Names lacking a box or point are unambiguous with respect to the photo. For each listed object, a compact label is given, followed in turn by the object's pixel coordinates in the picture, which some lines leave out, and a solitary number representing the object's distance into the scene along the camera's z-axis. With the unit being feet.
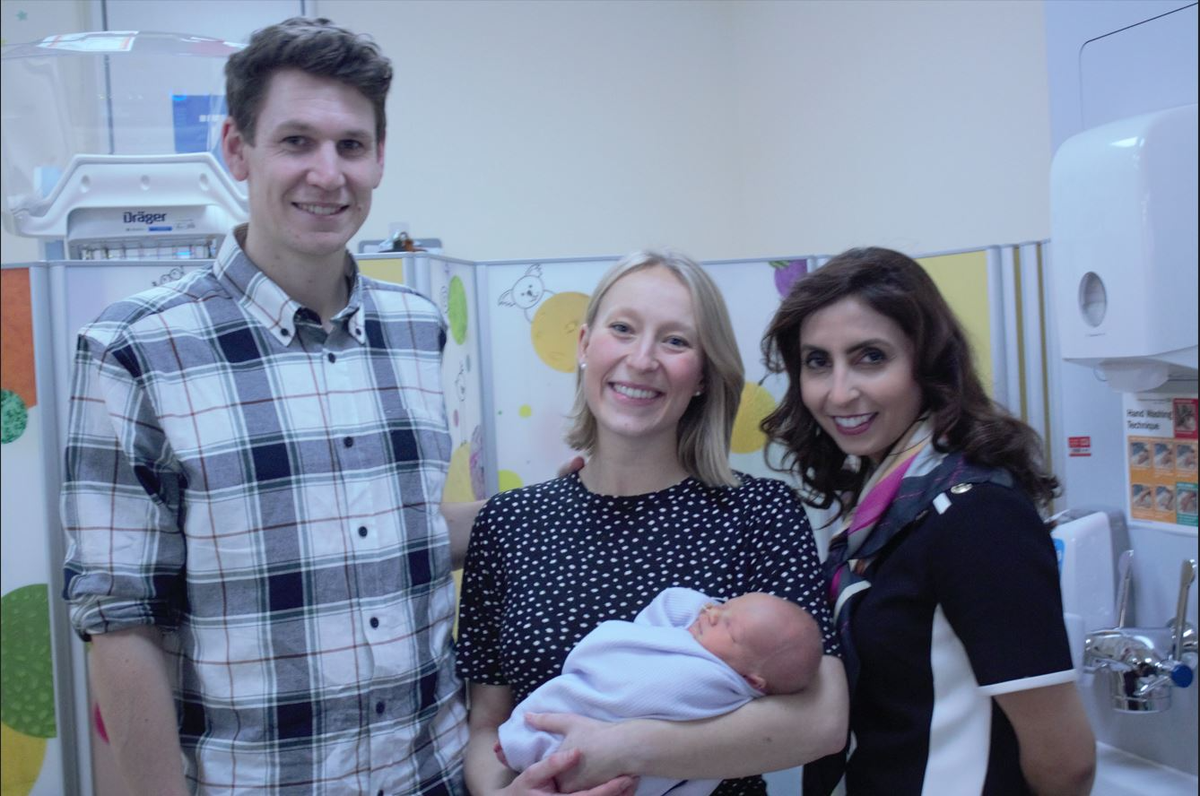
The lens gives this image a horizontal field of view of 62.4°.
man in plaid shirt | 4.08
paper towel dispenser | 4.94
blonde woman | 4.25
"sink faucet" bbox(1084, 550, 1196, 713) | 5.39
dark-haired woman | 4.09
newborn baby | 4.18
